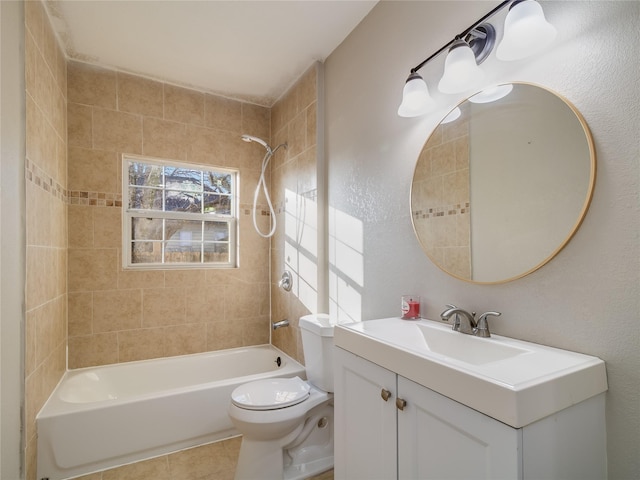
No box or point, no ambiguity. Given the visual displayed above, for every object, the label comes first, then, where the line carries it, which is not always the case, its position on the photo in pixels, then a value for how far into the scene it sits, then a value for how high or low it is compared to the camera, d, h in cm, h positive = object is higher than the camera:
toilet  162 -89
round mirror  99 +21
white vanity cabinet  74 -52
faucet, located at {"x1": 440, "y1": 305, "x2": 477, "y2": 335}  119 -29
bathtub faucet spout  248 -62
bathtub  172 -102
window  258 +25
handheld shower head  260 +84
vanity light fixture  98 +65
